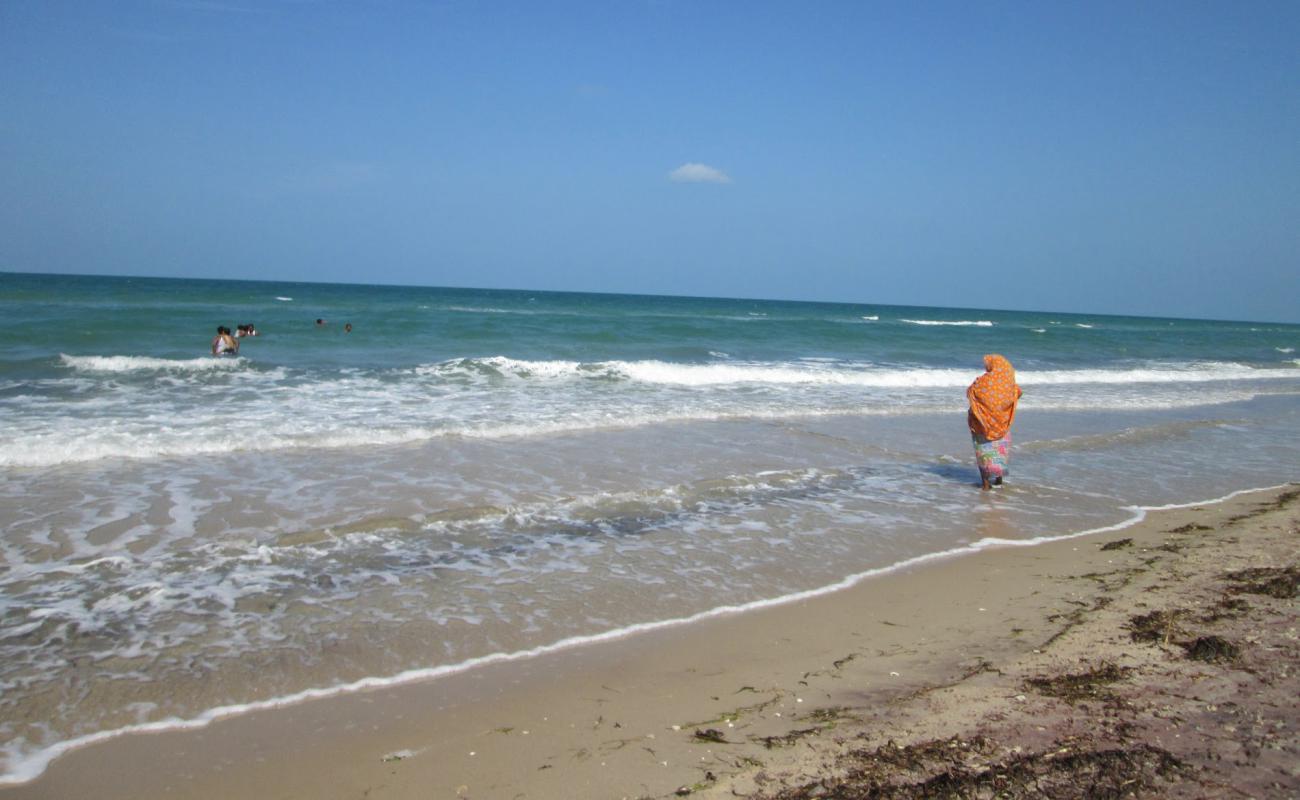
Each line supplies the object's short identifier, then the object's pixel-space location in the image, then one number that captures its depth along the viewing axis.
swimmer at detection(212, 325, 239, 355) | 17.36
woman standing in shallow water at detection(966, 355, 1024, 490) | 8.16
